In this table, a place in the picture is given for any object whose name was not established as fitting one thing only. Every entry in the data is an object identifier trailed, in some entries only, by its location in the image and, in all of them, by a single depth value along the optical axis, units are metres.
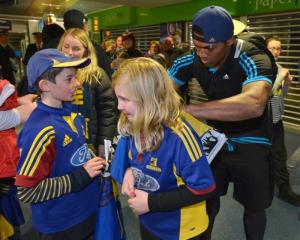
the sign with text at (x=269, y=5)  5.77
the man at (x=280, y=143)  3.15
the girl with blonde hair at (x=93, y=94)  2.26
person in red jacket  1.85
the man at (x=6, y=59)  7.23
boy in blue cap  1.36
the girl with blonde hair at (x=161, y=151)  1.23
